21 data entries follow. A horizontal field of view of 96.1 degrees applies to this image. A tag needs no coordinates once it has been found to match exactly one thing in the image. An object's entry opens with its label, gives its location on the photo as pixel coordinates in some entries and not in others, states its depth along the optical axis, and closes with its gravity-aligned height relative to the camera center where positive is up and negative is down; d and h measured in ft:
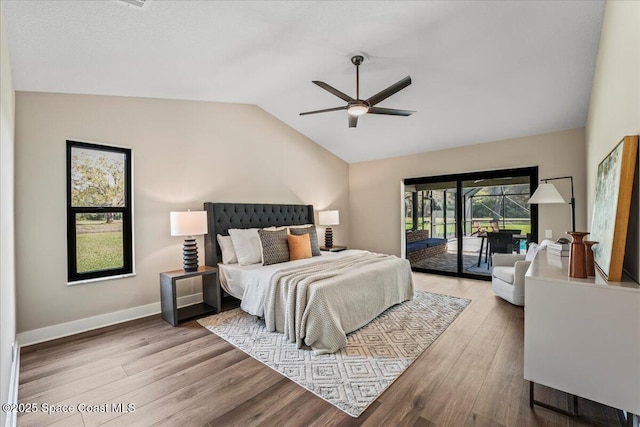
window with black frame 10.38 +0.00
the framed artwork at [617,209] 5.15 -0.02
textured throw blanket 8.75 -3.04
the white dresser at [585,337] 4.88 -2.40
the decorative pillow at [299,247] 13.46 -1.75
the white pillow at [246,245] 12.79 -1.61
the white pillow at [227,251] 13.19 -1.87
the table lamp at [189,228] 11.63 -0.74
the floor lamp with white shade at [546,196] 11.95 +0.53
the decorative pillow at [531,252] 12.27 -1.92
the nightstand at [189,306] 10.87 -3.51
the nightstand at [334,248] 17.74 -2.46
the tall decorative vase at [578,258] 5.69 -0.99
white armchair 11.97 -2.93
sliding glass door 15.99 -0.60
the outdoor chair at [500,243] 16.46 -1.98
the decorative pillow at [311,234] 14.49 -1.21
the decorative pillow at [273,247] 12.60 -1.65
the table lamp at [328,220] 18.95 -0.68
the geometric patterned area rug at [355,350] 6.87 -4.24
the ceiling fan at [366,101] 9.62 +3.73
